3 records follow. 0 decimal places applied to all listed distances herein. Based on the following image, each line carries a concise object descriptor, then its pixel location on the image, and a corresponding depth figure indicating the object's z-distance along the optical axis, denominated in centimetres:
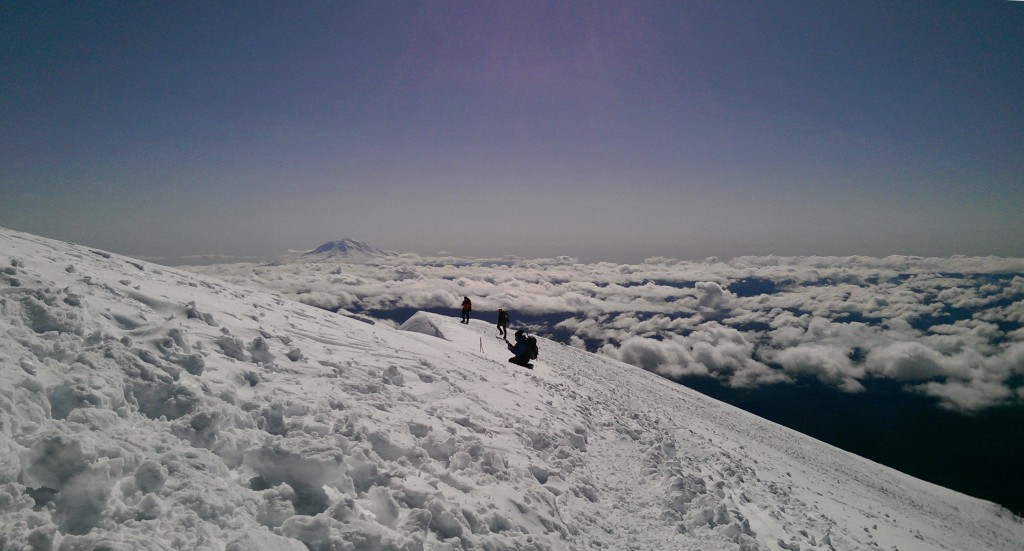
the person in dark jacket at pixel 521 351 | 2167
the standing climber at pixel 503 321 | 2527
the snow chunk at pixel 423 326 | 2462
